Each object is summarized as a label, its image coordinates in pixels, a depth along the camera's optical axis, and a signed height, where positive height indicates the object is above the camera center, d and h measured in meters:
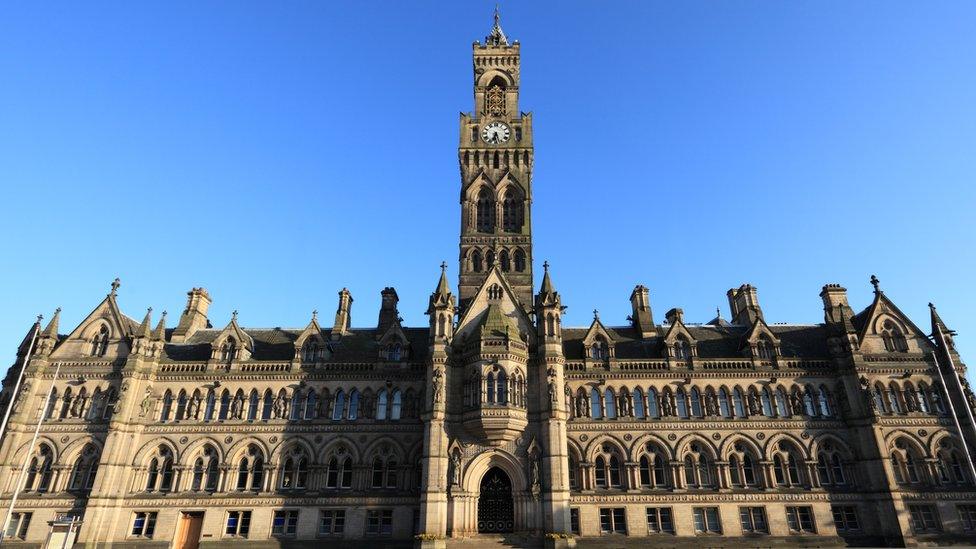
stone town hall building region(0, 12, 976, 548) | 32.56 +3.91
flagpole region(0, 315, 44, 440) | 31.61 +8.26
